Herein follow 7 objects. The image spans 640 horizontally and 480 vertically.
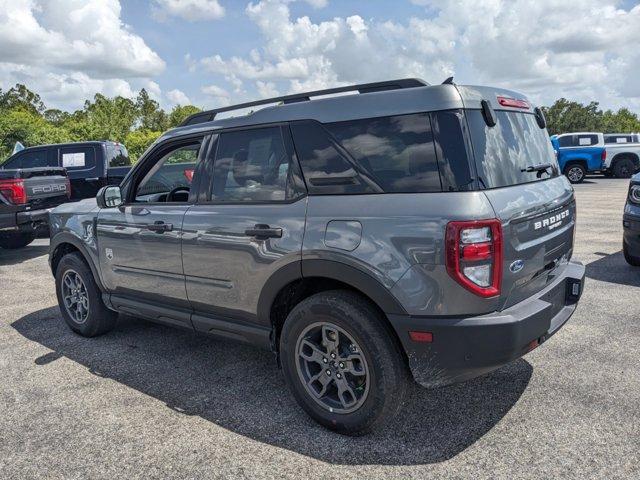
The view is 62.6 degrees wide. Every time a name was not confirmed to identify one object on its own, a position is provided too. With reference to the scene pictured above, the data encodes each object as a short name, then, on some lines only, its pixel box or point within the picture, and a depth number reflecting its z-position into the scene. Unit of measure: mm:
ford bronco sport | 2561
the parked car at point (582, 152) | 20516
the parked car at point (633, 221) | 5961
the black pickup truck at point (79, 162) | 11461
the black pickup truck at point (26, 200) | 8180
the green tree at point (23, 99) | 62906
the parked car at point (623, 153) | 21766
